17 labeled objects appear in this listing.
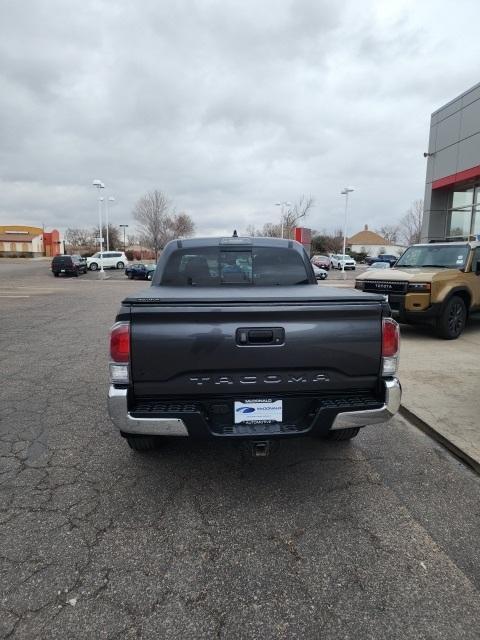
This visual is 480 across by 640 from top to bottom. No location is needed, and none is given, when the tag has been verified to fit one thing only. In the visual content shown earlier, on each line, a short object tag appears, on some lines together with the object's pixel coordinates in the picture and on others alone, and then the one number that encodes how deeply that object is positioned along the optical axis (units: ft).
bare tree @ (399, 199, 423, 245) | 235.46
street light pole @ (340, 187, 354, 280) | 124.08
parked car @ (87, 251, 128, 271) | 140.15
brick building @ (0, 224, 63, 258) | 236.84
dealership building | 51.24
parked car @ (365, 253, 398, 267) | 167.69
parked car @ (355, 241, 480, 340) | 26.40
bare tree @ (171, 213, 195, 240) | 199.21
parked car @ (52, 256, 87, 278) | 111.34
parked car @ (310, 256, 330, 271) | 145.36
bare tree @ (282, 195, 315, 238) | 203.10
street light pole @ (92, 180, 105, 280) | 112.76
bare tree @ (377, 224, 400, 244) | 377.05
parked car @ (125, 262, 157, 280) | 107.14
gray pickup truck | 8.70
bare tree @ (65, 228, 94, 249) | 325.62
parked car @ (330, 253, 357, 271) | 153.13
